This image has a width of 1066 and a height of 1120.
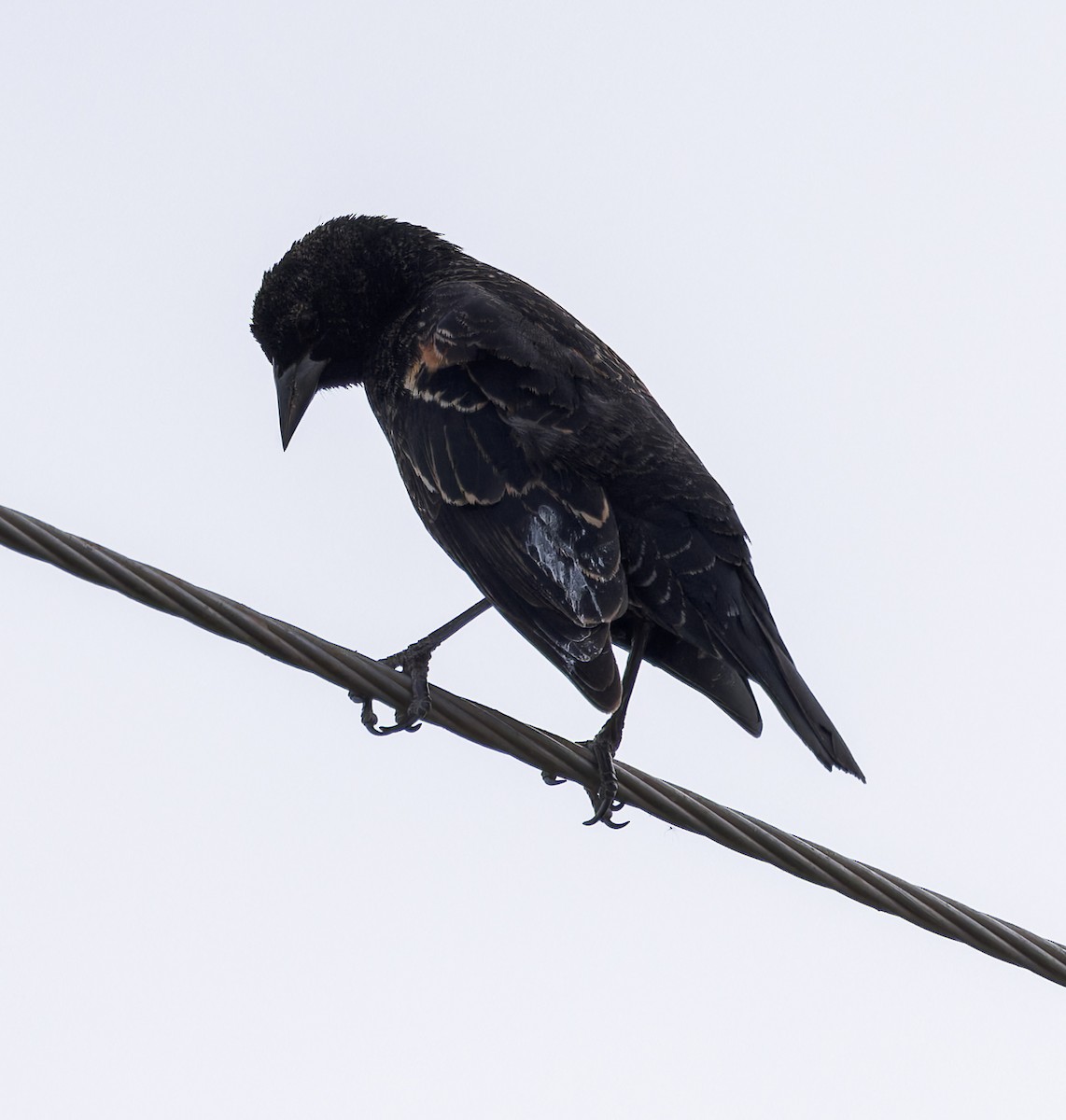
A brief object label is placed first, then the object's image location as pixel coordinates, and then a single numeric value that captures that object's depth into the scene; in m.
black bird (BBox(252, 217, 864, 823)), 9.18
